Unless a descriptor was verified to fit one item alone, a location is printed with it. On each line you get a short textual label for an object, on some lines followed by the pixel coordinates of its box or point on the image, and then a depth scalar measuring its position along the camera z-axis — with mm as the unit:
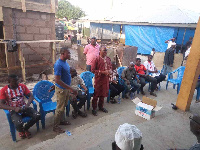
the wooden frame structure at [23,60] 5784
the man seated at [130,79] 5203
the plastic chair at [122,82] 5372
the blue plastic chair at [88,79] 4809
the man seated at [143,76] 5723
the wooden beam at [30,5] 5789
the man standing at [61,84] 3047
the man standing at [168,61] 7598
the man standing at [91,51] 5840
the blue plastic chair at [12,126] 3104
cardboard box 3508
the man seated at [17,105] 3053
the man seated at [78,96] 4008
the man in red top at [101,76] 3906
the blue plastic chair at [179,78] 5812
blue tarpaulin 12985
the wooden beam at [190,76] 3350
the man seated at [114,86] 4844
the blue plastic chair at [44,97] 3596
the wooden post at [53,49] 6749
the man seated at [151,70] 6020
